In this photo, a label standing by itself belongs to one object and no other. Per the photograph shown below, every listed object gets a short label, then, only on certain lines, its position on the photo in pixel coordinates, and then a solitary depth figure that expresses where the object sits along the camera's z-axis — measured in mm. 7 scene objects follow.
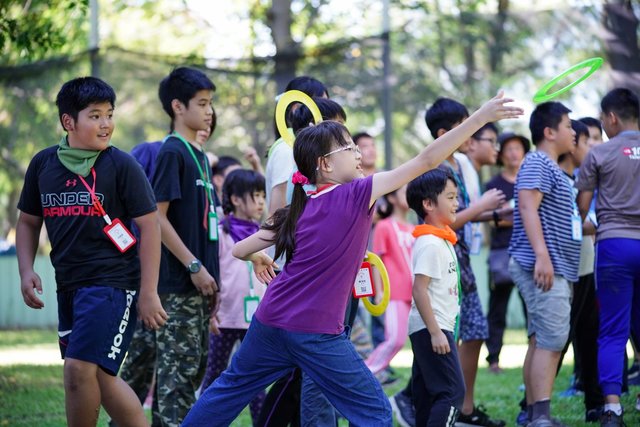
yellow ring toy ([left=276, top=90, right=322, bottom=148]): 8812
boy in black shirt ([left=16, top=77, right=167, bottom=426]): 8242
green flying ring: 8359
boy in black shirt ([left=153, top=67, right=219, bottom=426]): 9469
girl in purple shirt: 7480
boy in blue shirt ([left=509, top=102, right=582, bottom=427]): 10891
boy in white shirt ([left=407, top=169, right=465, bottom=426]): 9352
